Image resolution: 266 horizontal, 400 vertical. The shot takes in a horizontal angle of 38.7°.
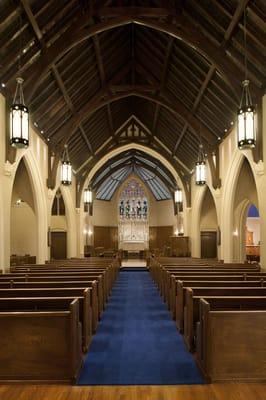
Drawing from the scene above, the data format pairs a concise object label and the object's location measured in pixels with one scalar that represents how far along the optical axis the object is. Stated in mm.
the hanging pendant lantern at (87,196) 19094
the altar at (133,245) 26734
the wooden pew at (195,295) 4496
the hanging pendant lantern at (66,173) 12005
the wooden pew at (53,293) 4828
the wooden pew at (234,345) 3537
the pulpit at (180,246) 17438
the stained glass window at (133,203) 27766
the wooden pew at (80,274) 7003
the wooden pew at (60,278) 6371
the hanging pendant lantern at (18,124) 6977
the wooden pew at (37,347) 3525
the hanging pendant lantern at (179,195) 19225
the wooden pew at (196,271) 7203
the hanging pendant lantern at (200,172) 11578
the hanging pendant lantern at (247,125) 7039
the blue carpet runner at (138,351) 3719
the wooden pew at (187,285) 5375
